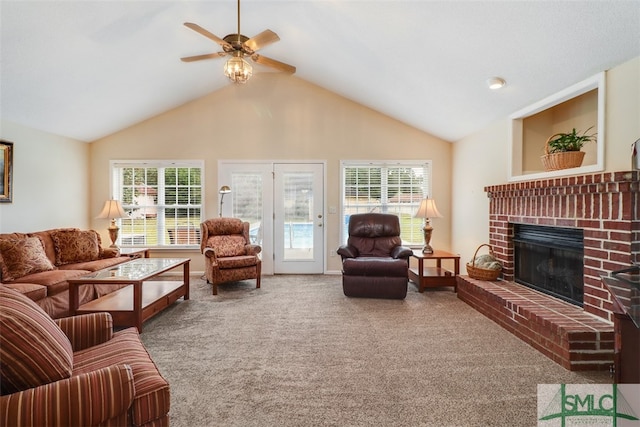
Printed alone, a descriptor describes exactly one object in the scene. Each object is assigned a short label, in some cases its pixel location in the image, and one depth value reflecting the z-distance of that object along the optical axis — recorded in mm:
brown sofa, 3066
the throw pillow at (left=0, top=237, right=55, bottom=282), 3180
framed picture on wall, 3830
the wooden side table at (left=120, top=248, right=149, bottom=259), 4605
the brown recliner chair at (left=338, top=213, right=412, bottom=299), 3916
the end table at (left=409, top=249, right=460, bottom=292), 4338
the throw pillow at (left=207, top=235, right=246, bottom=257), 4707
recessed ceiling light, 3277
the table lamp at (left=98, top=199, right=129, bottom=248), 4715
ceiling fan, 2533
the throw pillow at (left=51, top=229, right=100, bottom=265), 3959
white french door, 5426
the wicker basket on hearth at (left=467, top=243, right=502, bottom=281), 3756
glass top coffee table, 2930
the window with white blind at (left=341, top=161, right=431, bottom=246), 5492
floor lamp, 5031
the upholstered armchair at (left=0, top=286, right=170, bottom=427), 1114
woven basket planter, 2955
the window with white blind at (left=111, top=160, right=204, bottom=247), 5438
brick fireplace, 2307
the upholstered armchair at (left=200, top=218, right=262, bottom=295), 4312
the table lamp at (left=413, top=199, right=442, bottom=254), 4676
